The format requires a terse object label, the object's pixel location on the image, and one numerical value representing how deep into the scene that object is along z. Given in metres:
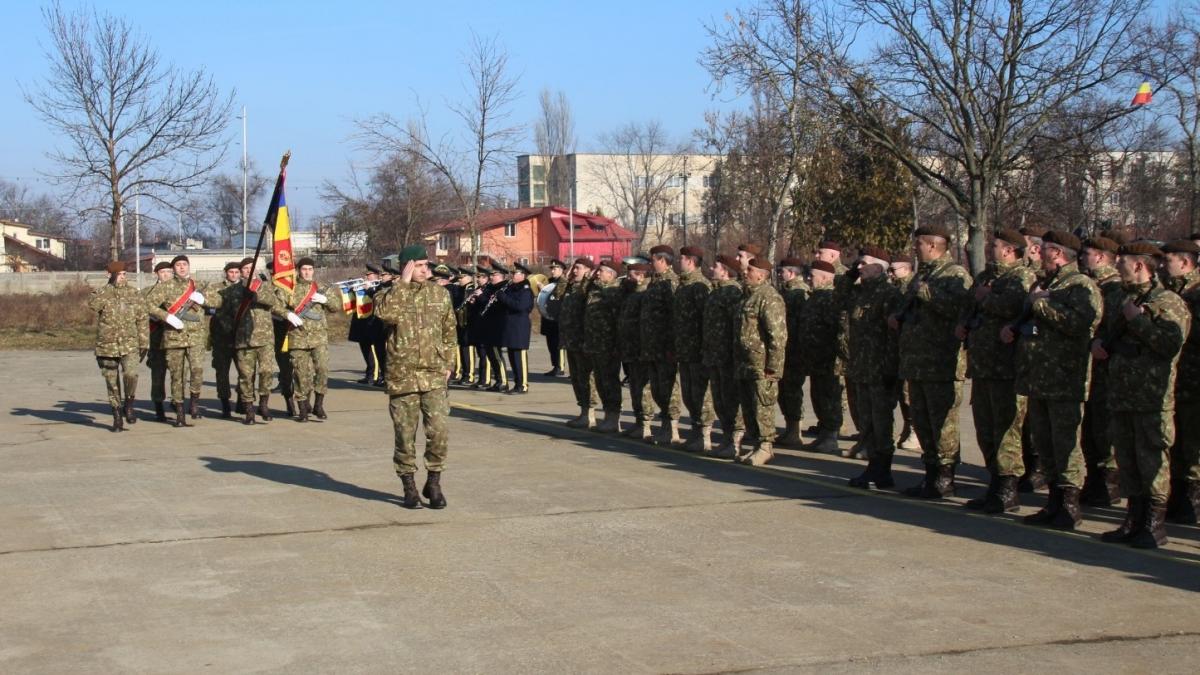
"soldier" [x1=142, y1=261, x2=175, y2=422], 15.76
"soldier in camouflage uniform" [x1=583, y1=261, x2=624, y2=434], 14.26
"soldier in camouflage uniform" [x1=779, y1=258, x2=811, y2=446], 13.16
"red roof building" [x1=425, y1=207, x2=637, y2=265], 82.44
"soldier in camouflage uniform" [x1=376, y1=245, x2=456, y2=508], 9.87
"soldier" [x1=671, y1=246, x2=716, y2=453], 12.87
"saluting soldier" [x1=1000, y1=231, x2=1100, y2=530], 8.82
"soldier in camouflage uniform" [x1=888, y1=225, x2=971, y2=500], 10.01
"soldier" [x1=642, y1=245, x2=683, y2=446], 13.33
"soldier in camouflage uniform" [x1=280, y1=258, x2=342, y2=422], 15.72
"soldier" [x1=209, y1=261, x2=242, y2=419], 16.20
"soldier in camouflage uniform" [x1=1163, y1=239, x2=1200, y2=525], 8.67
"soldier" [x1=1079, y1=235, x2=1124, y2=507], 9.27
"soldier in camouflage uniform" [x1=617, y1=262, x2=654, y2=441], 13.77
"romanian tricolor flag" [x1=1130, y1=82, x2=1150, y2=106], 20.34
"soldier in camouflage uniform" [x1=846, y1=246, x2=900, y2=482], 10.62
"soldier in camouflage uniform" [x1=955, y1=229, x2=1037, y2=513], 9.48
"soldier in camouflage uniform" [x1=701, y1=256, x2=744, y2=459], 12.33
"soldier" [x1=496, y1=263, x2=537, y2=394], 19.06
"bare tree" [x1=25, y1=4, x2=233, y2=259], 32.59
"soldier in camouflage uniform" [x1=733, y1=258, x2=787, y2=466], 11.71
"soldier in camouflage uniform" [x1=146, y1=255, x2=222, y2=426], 15.46
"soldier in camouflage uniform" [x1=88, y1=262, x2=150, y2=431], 15.16
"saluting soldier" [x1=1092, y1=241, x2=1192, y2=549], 8.23
